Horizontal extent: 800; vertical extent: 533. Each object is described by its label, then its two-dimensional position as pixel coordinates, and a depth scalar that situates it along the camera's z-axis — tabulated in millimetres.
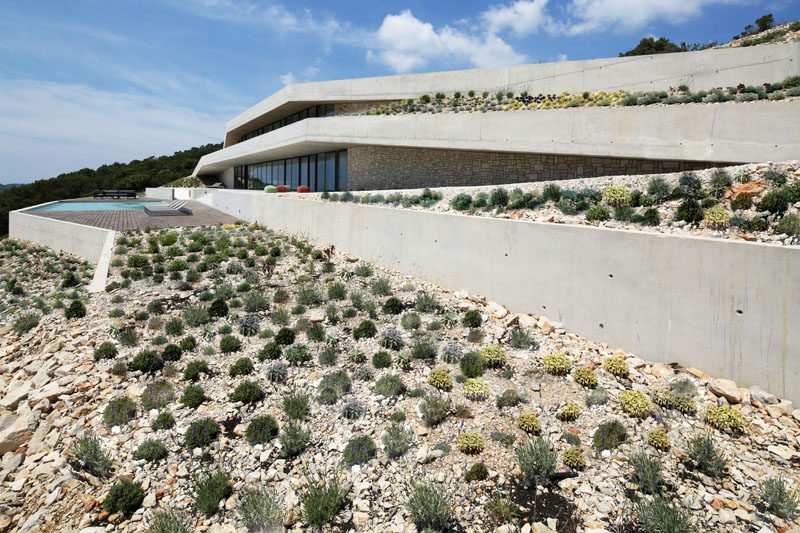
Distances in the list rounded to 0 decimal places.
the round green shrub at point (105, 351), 8969
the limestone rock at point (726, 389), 6852
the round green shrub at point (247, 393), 7742
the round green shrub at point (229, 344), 9180
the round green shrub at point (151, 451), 6594
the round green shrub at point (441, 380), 7848
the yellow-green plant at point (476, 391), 7570
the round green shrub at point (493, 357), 8375
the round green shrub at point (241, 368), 8422
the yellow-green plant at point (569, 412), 6941
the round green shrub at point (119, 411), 7262
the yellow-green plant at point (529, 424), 6715
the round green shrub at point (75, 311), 11031
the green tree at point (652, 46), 32594
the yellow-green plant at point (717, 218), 8922
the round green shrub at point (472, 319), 9789
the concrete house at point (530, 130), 11734
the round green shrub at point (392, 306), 10609
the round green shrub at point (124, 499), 5762
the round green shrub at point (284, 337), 9398
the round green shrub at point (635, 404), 6887
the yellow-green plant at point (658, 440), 6289
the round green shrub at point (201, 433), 6807
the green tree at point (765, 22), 31228
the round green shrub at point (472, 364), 8078
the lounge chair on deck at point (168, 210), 24562
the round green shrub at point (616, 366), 7945
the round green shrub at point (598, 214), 10531
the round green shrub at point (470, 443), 6375
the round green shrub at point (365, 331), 9570
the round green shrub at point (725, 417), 6465
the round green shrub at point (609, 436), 6359
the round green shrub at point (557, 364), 8070
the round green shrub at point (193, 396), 7645
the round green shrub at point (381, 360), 8516
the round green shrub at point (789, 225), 7844
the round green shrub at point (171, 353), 8914
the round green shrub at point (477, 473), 5918
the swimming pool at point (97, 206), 27997
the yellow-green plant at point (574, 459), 6043
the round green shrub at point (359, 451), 6375
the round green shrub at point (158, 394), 7632
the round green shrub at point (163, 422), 7133
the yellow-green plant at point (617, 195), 10898
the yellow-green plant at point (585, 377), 7695
